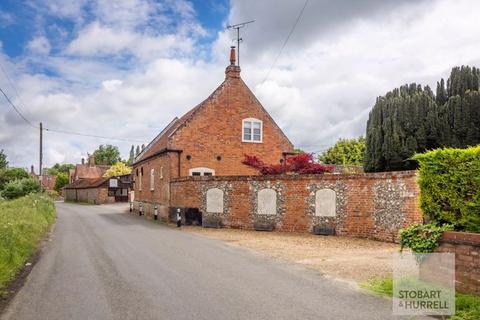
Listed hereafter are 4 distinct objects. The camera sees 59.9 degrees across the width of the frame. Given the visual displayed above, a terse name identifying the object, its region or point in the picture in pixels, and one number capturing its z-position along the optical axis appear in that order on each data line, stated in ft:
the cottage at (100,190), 195.62
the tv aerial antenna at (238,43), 91.96
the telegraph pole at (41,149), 145.16
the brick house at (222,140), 84.23
